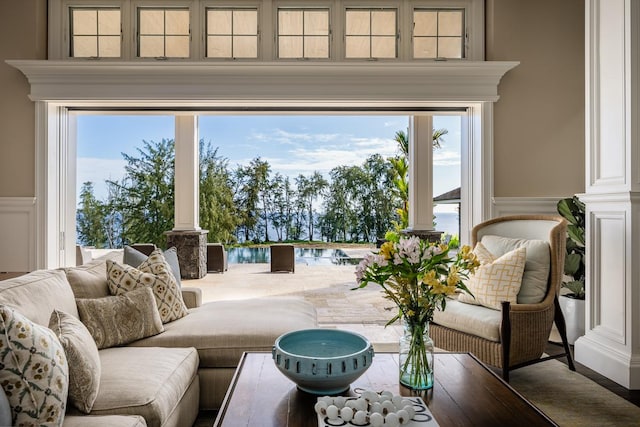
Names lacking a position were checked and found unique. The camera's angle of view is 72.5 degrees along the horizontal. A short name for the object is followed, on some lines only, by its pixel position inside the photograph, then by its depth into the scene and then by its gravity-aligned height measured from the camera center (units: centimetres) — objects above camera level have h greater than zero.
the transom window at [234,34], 444 +180
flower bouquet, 151 -25
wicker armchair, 266 -77
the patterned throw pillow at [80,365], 152 -56
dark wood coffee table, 136 -65
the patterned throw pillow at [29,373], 122 -47
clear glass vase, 159 -53
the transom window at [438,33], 446 +182
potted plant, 363 -49
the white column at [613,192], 283 +13
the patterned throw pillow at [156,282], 245 -42
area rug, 234 -112
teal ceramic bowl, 147 -54
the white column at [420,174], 538 +46
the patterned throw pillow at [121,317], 216 -55
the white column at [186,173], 610 +53
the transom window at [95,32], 440 +180
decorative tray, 127 -63
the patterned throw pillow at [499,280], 290 -47
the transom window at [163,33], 443 +181
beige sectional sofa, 162 -69
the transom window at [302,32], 444 +182
